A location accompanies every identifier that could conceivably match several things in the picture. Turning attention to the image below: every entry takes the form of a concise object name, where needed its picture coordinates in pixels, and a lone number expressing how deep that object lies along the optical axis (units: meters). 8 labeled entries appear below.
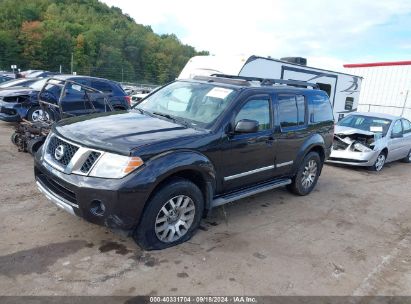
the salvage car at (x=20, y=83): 10.91
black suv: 3.42
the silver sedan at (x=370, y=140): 9.09
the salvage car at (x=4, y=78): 22.19
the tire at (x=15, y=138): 7.61
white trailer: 10.81
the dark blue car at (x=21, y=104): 9.09
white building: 23.89
